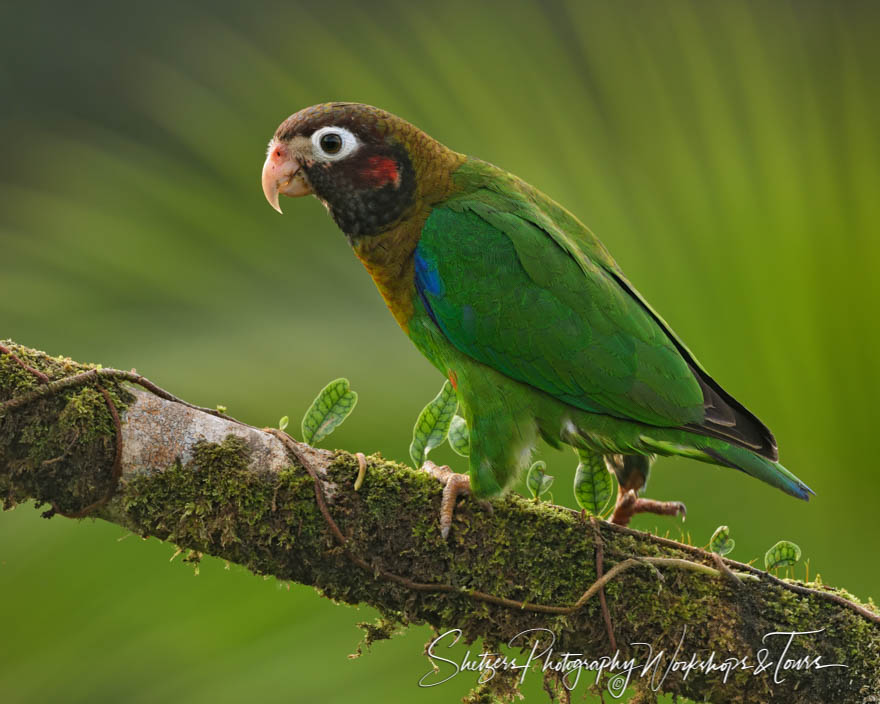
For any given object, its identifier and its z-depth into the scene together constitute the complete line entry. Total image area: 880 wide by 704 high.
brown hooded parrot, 6.30
